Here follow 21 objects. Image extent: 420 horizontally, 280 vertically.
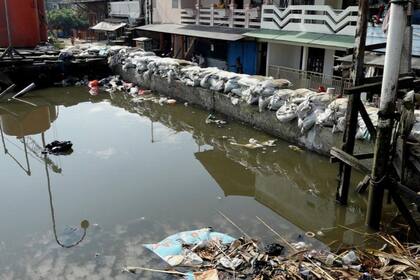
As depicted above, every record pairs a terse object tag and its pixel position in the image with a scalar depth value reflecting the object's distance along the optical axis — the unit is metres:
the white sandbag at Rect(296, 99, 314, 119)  9.35
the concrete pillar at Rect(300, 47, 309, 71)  14.84
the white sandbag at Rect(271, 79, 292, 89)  10.72
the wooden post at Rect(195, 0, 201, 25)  19.48
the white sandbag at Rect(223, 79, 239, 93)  12.05
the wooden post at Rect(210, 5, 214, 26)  18.55
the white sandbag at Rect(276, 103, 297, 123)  9.72
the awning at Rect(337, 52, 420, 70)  8.42
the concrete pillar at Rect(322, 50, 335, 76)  14.25
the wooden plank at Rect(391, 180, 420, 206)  5.21
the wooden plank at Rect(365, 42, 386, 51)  6.74
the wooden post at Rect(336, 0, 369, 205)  5.76
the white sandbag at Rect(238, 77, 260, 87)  11.31
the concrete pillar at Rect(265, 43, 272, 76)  15.68
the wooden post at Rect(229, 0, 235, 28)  17.23
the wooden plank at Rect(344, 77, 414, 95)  5.45
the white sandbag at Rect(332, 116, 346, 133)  8.34
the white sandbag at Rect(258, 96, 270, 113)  10.60
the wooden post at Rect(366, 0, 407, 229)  4.99
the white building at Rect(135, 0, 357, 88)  12.77
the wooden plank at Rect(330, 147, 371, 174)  5.85
